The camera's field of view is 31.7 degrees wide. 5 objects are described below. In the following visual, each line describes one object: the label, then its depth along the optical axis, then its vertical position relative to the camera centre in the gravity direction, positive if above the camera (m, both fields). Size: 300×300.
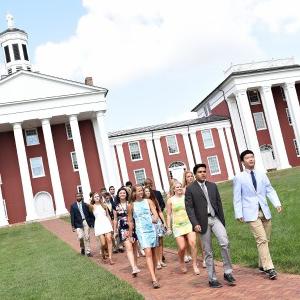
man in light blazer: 9.55 -0.29
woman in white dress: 15.26 -0.21
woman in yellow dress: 11.36 -0.53
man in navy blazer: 16.81 -0.01
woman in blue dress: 10.66 -0.26
